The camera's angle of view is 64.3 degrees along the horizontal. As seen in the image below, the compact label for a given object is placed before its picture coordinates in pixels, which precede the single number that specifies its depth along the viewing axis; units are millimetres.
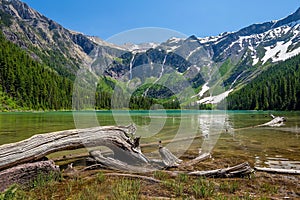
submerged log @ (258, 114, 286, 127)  38750
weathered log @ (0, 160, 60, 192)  7547
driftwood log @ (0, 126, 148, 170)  8281
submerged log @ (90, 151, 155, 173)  10085
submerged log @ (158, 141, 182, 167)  10727
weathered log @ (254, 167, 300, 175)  9750
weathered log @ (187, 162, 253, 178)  9219
